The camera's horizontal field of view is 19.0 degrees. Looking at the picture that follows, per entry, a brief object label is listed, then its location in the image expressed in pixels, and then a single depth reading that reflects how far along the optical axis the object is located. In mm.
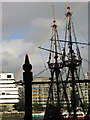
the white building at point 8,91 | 156750
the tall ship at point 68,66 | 58925
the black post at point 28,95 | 20984
